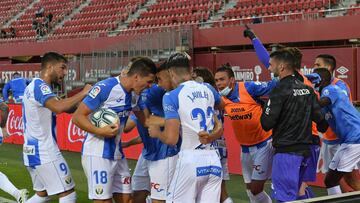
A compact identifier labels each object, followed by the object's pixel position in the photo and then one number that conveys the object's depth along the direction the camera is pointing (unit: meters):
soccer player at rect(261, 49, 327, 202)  10.70
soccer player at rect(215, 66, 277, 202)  13.32
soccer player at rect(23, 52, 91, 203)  10.99
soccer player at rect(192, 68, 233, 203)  12.56
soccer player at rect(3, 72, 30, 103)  27.81
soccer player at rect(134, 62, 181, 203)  11.33
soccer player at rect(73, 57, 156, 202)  10.44
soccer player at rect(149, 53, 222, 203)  9.40
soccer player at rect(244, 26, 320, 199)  11.20
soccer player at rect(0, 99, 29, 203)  13.97
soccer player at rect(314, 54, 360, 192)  13.96
